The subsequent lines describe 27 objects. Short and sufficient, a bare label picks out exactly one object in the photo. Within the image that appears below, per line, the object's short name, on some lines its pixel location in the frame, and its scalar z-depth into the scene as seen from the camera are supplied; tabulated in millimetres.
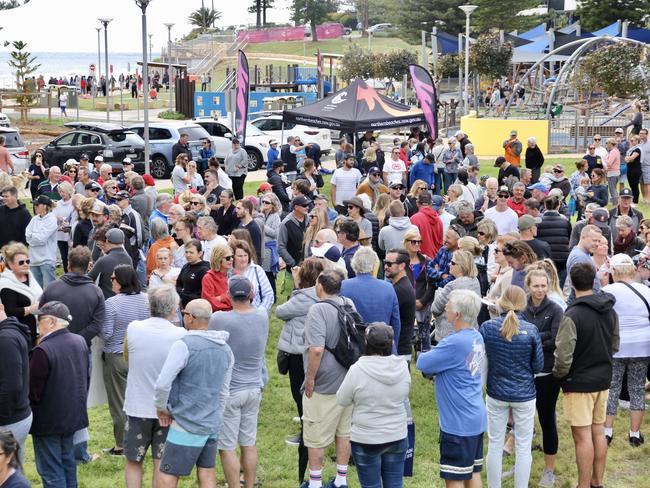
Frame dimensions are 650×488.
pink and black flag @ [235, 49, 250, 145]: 19859
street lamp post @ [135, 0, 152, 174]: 18453
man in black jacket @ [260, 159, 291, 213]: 14742
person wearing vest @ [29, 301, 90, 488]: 6141
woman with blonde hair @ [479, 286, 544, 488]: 6555
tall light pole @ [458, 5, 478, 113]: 29609
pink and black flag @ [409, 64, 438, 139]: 19438
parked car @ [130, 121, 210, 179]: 25094
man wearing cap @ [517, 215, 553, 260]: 9352
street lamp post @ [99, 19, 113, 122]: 35469
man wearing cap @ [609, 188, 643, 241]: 11682
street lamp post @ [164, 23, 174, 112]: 47094
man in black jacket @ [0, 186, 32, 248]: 11453
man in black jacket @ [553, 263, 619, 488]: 6965
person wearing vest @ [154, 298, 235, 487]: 5891
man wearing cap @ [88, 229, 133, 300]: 8492
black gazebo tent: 17859
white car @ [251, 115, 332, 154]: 28991
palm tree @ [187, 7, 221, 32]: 109831
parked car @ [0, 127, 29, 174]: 23594
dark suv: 24281
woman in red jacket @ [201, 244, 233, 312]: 7809
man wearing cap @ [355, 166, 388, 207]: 14435
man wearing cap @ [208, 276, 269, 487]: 6520
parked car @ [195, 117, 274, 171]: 26859
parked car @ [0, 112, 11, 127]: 37888
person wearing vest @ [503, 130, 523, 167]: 19188
